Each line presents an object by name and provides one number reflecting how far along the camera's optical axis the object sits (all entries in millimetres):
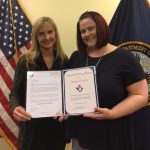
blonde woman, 1720
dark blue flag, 2207
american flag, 2328
